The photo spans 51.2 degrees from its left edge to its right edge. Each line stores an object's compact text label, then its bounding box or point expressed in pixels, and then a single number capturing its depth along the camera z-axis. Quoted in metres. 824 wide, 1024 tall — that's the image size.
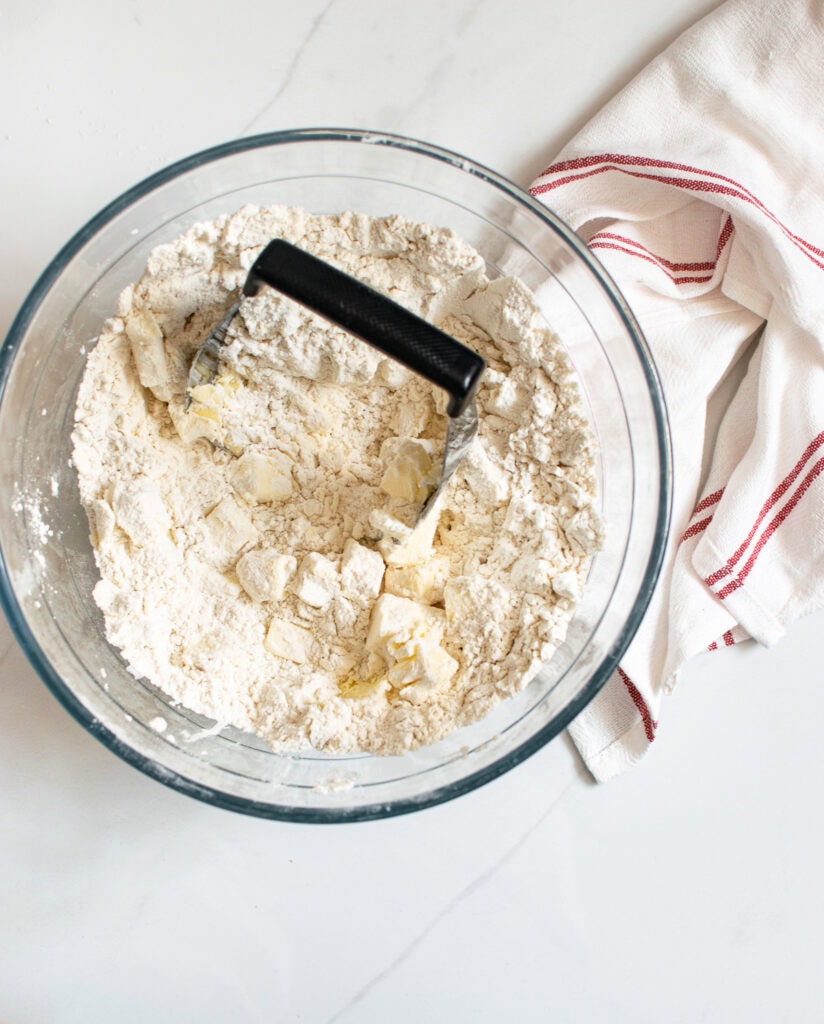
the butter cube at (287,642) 0.87
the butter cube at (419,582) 0.86
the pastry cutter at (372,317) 0.70
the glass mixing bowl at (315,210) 0.83
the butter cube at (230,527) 0.86
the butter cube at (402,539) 0.83
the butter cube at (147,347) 0.85
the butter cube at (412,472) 0.85
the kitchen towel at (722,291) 0.92
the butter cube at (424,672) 0.83
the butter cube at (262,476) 0.86
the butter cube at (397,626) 0.83
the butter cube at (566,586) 0.84
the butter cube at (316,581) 0.83
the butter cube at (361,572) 0.84
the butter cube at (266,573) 0.84
